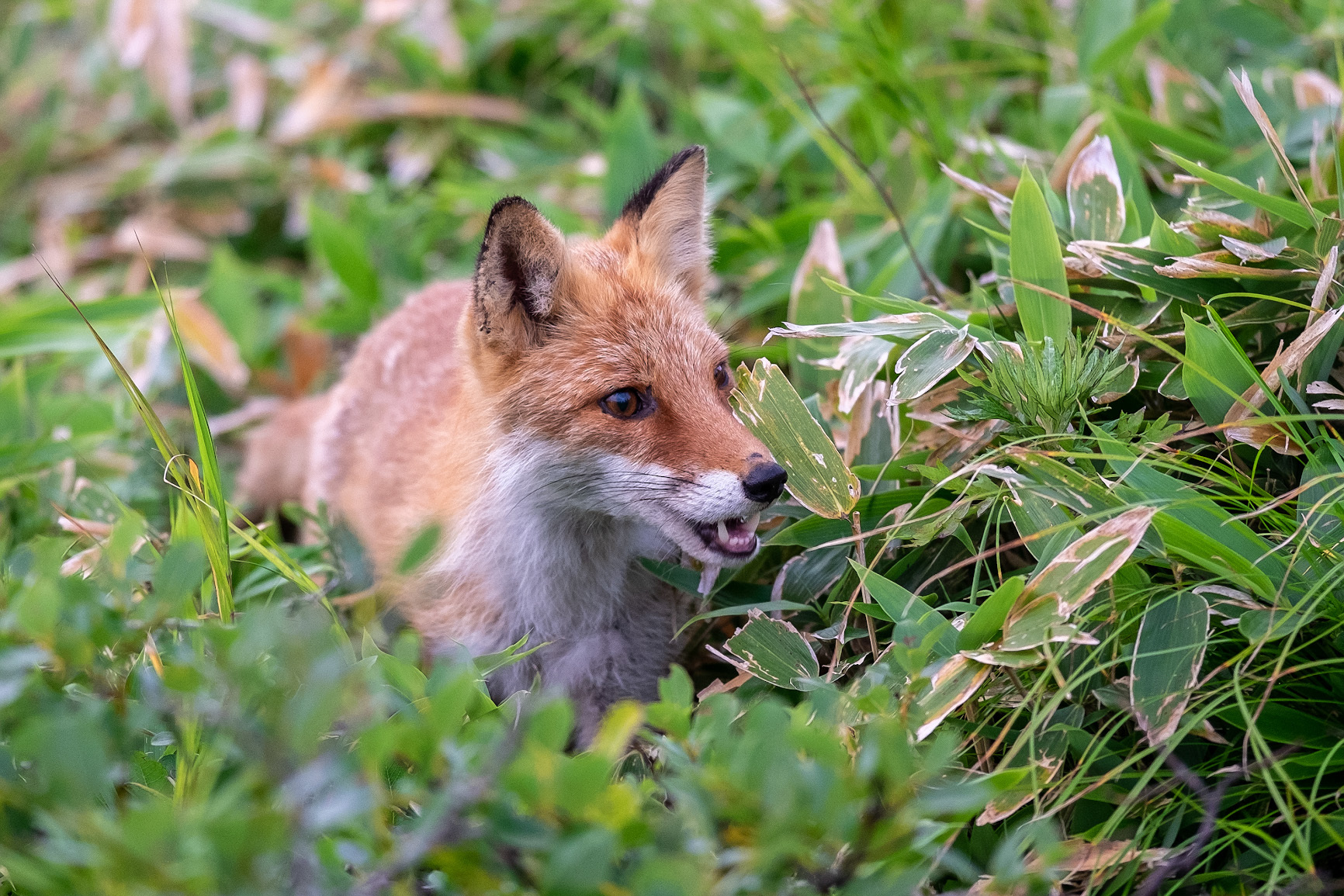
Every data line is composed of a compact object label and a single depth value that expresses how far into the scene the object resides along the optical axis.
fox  5.77
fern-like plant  5.20
